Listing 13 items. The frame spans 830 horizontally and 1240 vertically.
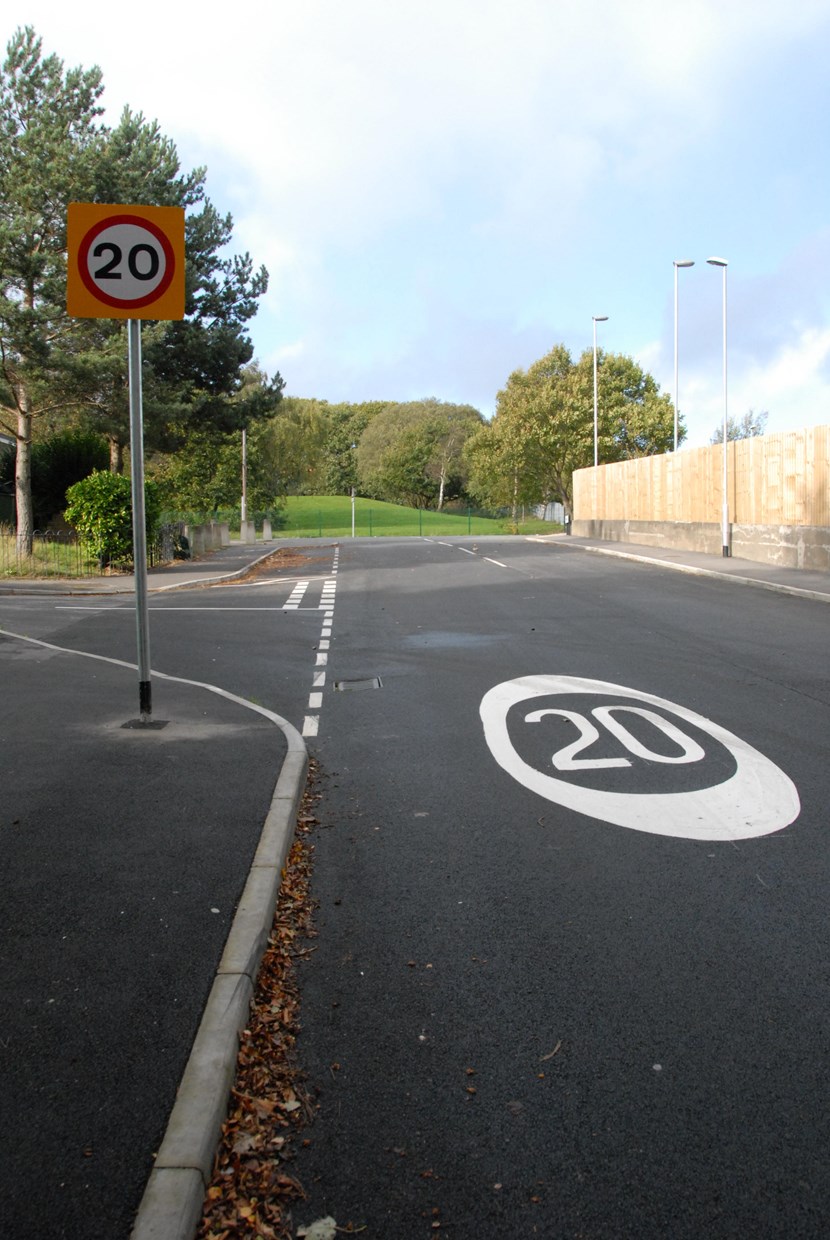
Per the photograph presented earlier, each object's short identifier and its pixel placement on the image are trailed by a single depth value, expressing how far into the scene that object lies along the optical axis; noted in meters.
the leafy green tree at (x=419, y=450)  109.50
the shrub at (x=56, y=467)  34.50
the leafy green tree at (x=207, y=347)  29.92
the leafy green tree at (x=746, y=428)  78.81
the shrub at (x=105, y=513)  25.88
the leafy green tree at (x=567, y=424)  69.12
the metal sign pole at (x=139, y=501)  7.26
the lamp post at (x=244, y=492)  57.12
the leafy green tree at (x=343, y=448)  125.44
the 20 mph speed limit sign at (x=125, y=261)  7.11
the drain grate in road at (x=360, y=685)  10.29
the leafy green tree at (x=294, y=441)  79.56
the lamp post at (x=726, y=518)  28.28
